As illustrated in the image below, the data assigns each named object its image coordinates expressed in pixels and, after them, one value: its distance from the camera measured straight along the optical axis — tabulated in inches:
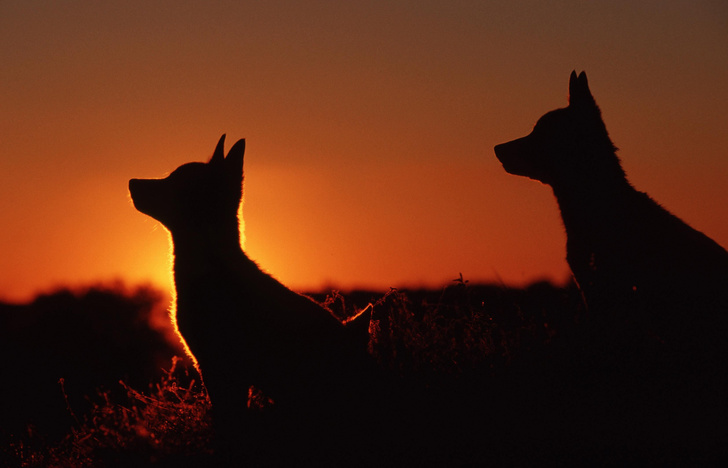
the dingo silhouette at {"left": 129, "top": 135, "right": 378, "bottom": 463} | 404.2
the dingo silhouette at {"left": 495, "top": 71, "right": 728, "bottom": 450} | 408.2
